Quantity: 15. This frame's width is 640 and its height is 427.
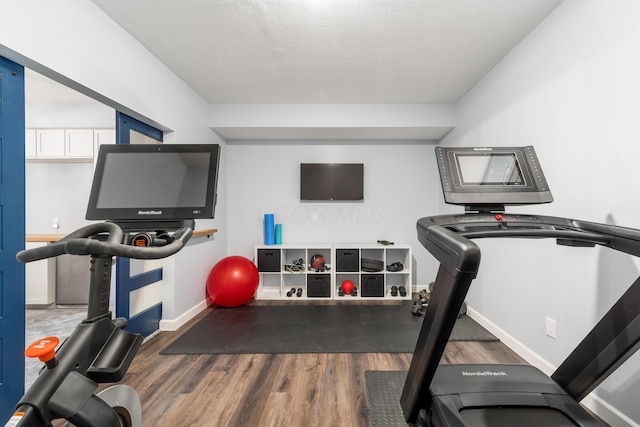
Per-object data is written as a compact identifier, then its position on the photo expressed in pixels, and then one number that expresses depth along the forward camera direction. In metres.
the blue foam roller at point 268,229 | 3.77
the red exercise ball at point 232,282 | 3.10
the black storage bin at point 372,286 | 3.56
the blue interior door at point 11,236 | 1.37
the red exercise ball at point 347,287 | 3.60
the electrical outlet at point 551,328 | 1.83
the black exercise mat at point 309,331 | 2.28
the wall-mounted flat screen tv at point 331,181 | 3.87
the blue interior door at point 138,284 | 2.21
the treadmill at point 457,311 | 1.05
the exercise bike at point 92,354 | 0.69
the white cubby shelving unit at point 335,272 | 3.56
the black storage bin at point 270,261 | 3.59
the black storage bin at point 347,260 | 3.55
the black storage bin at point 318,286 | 3.58
